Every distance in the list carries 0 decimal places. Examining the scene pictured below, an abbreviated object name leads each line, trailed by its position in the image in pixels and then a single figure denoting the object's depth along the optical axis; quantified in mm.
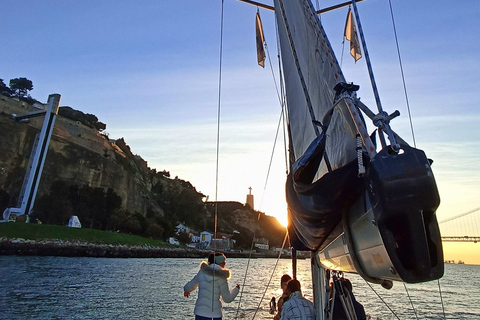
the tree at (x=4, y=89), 93138
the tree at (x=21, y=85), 102188
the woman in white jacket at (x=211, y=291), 4719
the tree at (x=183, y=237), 88000
